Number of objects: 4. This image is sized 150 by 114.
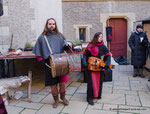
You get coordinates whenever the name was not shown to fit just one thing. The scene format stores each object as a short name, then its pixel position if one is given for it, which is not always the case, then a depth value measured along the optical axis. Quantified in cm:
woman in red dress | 330
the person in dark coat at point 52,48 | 307
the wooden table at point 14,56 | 386
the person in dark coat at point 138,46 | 512
